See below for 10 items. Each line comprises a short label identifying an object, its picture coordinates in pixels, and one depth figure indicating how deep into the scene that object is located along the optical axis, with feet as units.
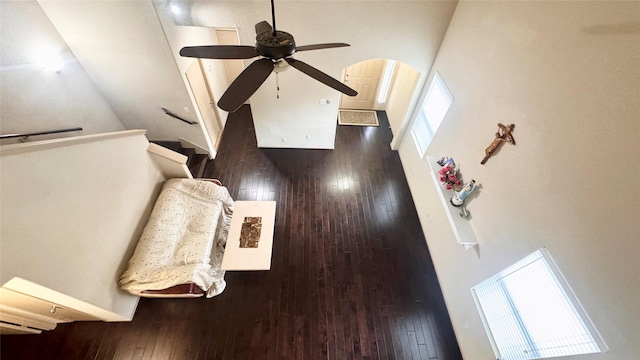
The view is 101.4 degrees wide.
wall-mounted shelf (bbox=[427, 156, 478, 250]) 9.83
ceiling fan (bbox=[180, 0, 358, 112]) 5.14
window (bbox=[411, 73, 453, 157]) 12.65
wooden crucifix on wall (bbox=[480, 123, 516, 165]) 8.30
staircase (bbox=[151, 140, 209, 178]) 15.98
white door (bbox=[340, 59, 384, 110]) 19.25
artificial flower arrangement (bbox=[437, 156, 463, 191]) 10.86
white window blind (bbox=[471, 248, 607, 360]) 6.31
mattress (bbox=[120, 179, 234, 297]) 9.86
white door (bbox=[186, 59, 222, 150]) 14.35
